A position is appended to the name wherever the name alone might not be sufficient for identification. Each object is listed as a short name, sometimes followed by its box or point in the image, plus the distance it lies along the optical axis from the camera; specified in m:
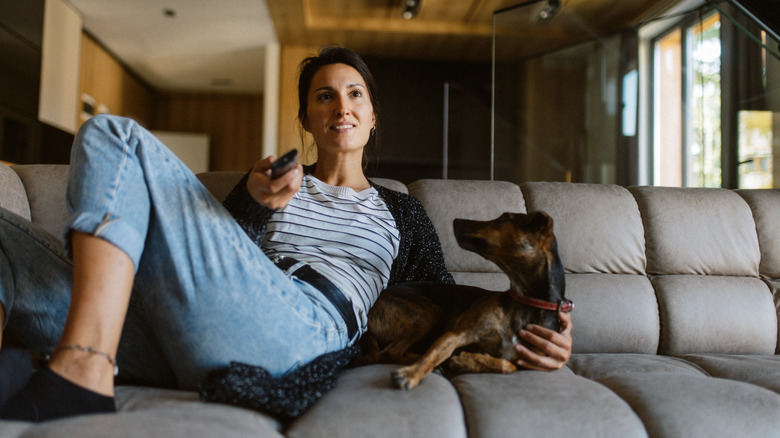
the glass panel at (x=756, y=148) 3.25
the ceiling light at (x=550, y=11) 4.74
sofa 1.07
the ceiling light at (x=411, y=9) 5.12
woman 0.94
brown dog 1.33
